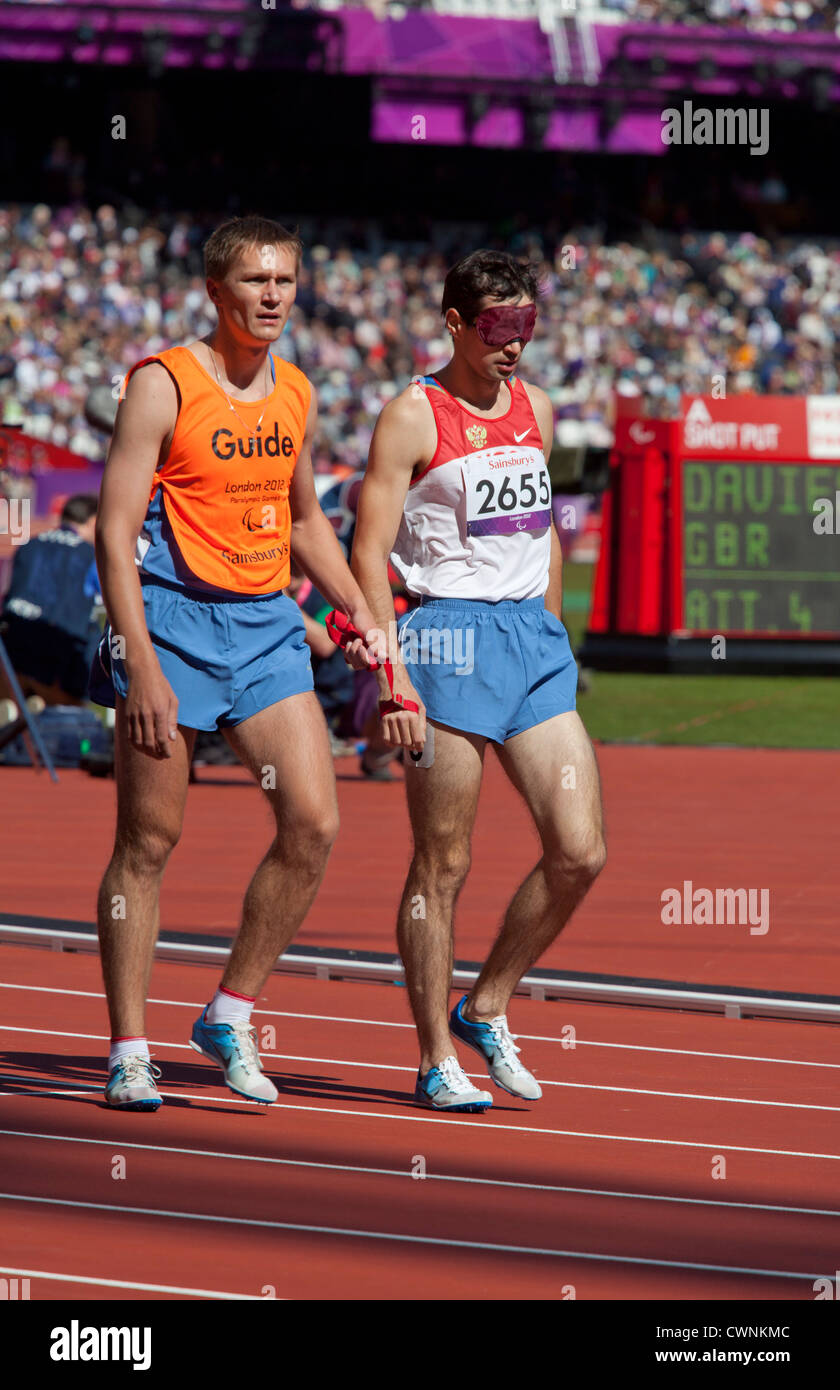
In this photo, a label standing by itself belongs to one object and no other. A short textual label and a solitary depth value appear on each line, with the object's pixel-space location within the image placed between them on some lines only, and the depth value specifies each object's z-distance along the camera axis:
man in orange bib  5.26
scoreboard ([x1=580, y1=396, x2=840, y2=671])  18.20
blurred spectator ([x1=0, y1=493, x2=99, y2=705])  13.10
